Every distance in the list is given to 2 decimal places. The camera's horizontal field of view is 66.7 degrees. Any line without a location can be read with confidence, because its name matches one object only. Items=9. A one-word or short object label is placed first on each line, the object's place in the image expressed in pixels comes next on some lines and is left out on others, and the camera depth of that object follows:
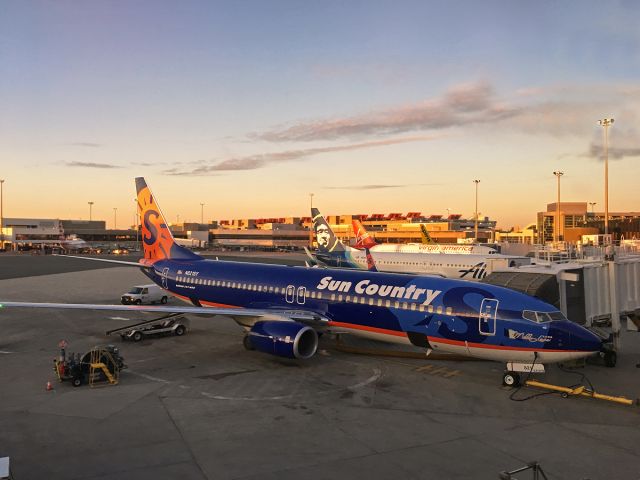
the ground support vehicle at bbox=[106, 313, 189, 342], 27.78
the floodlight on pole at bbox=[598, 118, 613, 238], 47.72
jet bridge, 21.88
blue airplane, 18.36
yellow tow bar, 17.20
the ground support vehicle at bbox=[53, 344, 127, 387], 19.17
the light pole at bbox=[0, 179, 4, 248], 153.14
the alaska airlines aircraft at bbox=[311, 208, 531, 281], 48.88
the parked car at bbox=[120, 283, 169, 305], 41.06
